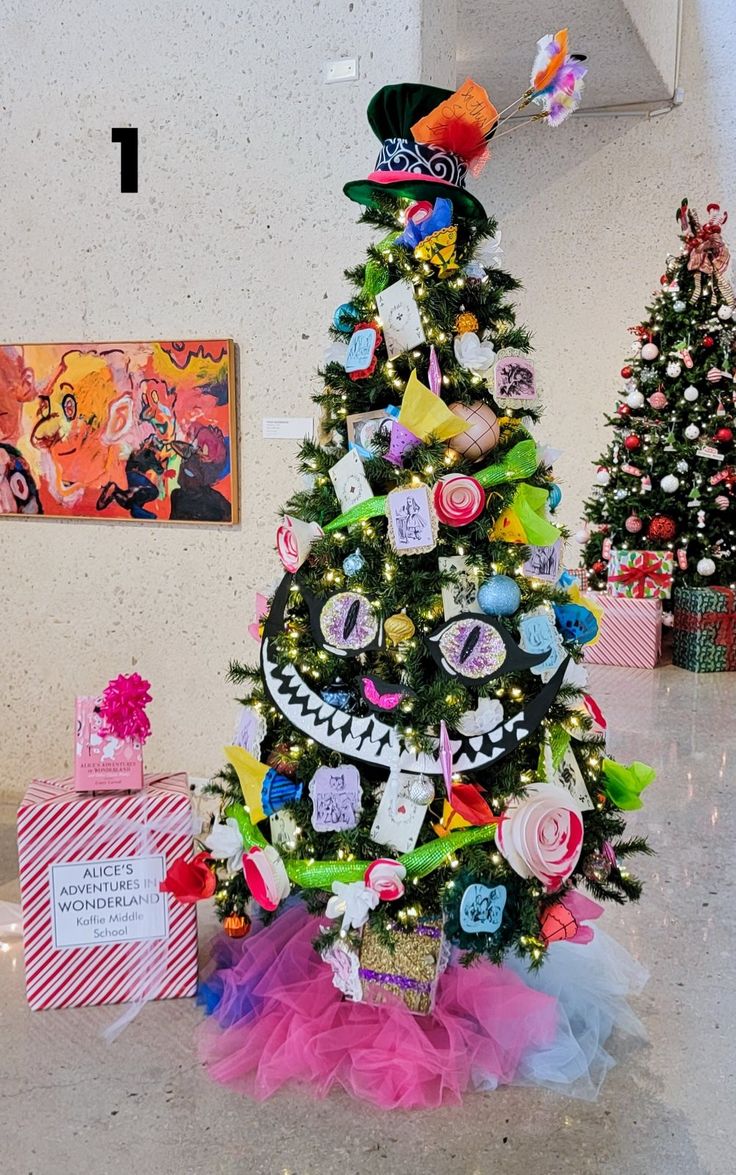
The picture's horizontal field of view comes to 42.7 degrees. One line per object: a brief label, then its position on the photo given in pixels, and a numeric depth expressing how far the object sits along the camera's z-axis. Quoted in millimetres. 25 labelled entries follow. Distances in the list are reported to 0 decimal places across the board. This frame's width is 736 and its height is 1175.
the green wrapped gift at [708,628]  6000
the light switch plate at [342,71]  2953
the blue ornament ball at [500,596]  1962
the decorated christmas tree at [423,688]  1958
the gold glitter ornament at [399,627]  1978
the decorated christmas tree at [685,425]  6070
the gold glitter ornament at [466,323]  2053
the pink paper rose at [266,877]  2045
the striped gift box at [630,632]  6120
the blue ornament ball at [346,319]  2176
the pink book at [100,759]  2320
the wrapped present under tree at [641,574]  6156
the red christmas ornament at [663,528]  6133
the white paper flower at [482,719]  1983
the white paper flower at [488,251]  2115
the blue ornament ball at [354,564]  2049
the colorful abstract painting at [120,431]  3221
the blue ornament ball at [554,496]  2181
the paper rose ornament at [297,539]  2115
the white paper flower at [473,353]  2018
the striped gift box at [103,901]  2250
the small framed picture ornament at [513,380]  2100
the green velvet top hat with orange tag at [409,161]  2066
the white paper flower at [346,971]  1992
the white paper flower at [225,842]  2143
